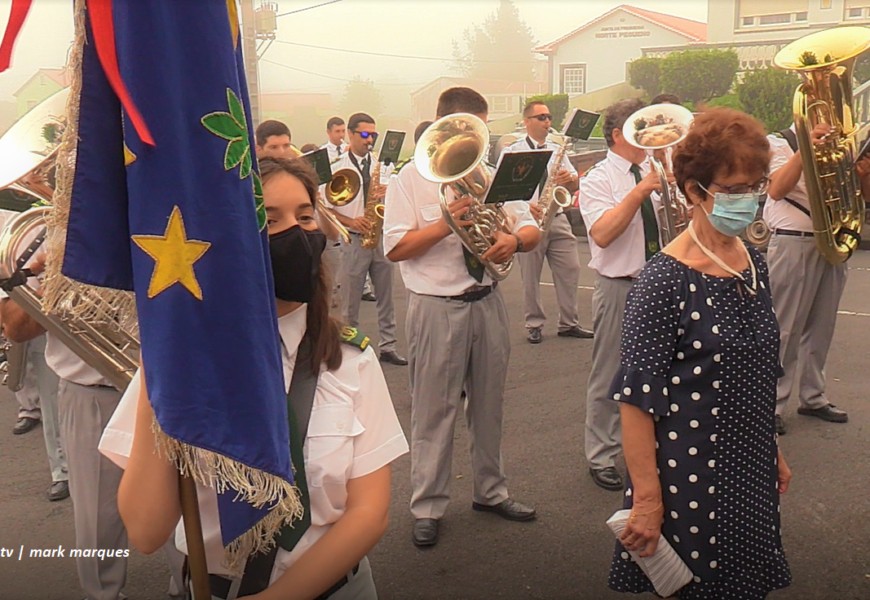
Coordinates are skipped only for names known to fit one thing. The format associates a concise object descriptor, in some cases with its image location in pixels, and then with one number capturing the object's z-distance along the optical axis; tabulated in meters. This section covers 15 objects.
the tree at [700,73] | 20.28
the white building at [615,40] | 27.72
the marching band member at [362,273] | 6.89
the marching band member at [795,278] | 4.84
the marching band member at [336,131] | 11.43
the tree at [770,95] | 16.25
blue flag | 1.30
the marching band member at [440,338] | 3.72
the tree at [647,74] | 22.80
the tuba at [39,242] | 2.20
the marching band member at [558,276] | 7.39
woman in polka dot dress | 2.21
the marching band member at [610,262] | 4.17
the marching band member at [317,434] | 1.61
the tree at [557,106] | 21.62
